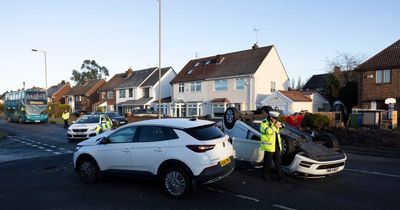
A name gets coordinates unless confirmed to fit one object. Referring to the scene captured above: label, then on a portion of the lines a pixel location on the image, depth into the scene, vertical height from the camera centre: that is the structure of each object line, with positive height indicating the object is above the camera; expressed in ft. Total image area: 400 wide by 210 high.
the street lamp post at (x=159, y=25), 67.56 +15.05
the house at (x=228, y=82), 116.57 +5.84
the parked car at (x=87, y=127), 53.57 -5.15
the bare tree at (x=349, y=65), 160.80 +15.74
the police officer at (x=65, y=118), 90.22 -5.86
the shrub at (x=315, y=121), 59.26 -4.59
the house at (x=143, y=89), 159.63 +4.05
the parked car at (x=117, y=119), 85.50 -6.42
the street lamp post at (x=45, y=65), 129.00 +12.85
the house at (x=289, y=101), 100.48 -1.49
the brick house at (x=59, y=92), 250.16 +4.10
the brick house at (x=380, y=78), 83.87 +4.84
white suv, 19.48 -3.67
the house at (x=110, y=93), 187.42 +2.40
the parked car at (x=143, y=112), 112.06 -5.36
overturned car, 23.16 -4.04
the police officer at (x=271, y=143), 23.71 -3.46
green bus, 108.88 -3.02
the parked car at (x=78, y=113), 145.56 -7.76
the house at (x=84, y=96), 213.46 +0.85
